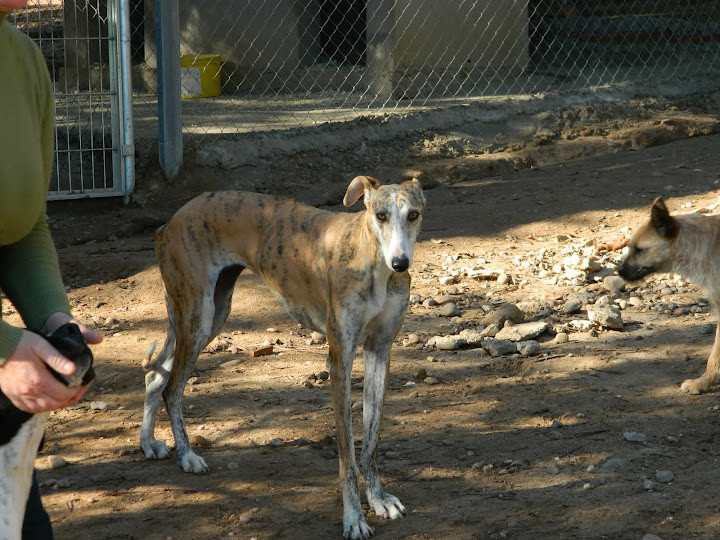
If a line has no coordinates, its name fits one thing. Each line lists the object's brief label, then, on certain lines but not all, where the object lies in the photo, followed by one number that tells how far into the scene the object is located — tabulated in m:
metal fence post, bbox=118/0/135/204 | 15.81
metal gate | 15.94
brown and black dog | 10.54
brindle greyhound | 7.95
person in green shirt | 3.90
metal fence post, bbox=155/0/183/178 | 16.02
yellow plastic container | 19.72
